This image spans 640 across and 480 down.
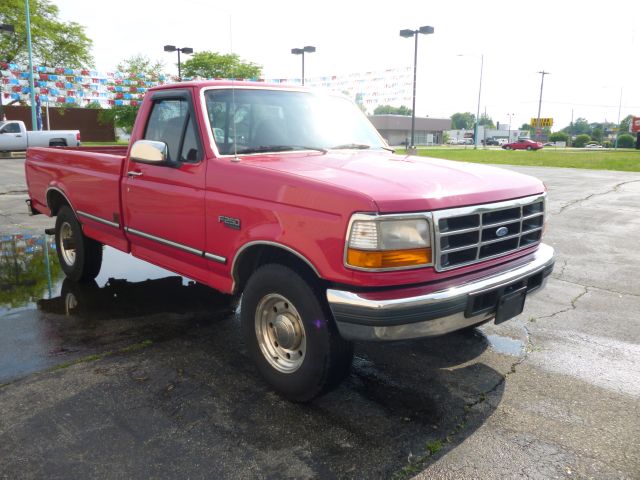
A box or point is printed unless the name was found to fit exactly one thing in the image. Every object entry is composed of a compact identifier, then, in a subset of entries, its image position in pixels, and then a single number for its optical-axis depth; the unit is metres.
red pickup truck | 2.82
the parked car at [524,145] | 60.69
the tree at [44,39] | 37.88
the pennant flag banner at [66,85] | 34.69
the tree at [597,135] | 112.12
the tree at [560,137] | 103.06
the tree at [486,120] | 168.25
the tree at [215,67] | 46.06
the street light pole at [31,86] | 29.06
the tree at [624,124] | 126.45
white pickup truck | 27.28
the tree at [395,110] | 150.79
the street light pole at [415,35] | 27.05
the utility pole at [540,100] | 88.19
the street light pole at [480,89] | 54.96
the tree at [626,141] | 78.06
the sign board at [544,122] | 93.18
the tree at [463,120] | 186.62
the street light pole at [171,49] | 23.42
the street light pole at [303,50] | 28.28
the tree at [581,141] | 90.62
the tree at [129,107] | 45.19
